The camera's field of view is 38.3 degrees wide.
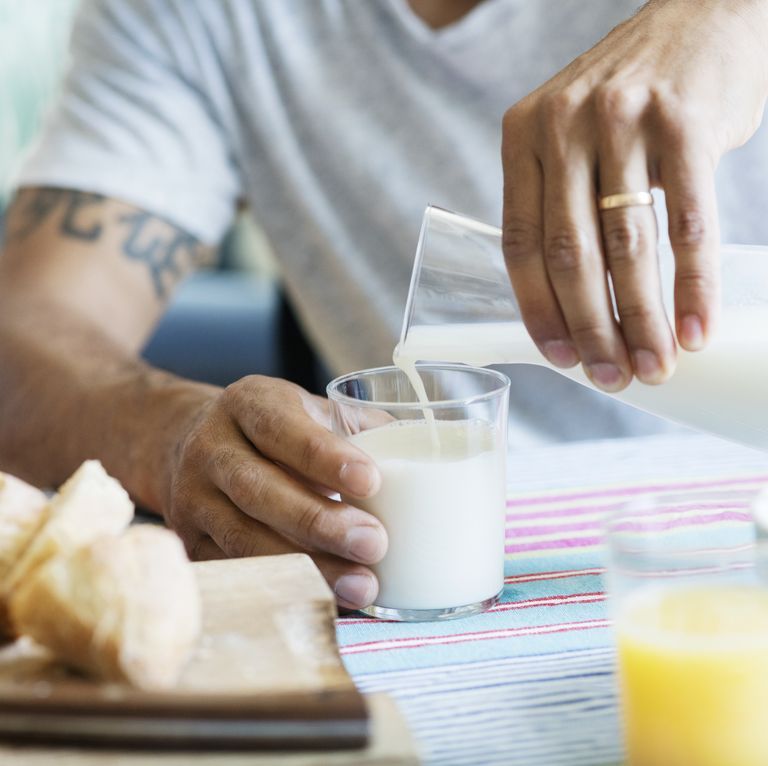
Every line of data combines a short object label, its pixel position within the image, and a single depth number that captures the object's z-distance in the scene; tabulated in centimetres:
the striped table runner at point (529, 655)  54
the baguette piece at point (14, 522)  55
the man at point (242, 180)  121
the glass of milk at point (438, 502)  70
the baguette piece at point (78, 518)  53
